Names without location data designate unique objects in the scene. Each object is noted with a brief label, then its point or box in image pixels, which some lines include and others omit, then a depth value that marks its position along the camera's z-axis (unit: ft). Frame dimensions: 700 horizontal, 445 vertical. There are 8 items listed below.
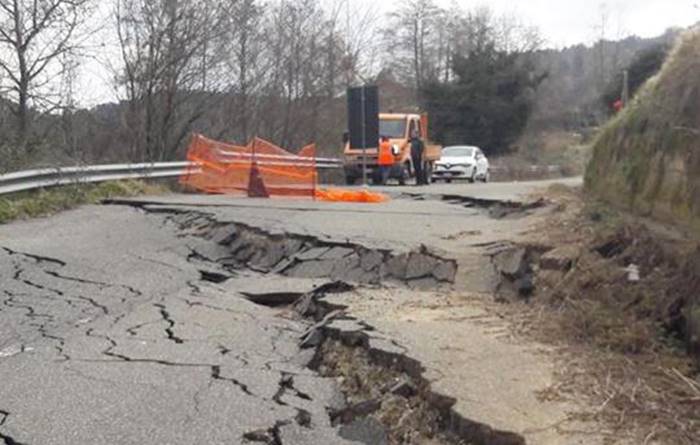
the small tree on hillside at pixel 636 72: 148.87
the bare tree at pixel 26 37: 77.00
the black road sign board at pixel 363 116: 63.82
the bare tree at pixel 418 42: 219.41
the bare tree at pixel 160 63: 97.09
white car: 113.19
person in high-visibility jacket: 90.99
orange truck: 93.35
